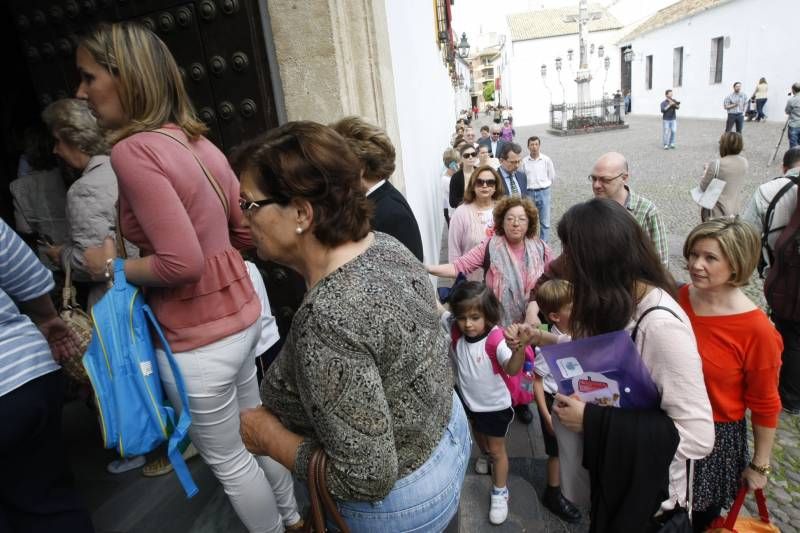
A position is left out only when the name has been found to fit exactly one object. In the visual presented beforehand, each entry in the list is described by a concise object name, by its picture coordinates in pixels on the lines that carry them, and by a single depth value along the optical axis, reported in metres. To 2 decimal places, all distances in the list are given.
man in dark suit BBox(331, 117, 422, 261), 2.04
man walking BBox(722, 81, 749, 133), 17.28
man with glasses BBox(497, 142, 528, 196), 5.86
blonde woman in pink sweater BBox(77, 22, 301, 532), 1.52
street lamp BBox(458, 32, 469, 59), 21.45
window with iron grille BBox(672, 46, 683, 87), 31.20
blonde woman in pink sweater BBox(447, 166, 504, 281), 3.83
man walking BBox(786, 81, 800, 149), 11.88
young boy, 2.36
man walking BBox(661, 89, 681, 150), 16.12
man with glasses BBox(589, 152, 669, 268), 2.99
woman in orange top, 1.77
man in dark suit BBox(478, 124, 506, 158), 11.39
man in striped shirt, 1.51
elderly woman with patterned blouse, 0.98
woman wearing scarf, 3.10
